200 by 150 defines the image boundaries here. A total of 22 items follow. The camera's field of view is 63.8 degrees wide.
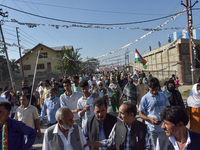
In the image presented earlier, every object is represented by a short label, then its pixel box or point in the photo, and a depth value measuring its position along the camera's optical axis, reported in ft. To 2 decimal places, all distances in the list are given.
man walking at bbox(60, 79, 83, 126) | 13.09
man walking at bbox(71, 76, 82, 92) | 21.47
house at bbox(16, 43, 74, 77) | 119.65
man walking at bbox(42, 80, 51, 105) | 21.53
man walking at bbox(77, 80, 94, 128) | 11.56
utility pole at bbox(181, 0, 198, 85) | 31.73
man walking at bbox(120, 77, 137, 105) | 22.82
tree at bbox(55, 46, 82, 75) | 99.19
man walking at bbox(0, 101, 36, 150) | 7.59
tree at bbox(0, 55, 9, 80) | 89.51
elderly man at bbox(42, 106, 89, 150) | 6.61
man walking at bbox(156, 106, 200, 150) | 5.25
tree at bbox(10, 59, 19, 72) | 118.60
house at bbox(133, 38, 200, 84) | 57.01
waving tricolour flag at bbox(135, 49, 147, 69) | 36.32
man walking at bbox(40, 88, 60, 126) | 13.62
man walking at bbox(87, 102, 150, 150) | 6.70
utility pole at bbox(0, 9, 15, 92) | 33.32
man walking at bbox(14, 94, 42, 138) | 11.75
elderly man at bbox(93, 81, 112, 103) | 19.48
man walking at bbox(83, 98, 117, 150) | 7.97
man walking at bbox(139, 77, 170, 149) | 9.67
